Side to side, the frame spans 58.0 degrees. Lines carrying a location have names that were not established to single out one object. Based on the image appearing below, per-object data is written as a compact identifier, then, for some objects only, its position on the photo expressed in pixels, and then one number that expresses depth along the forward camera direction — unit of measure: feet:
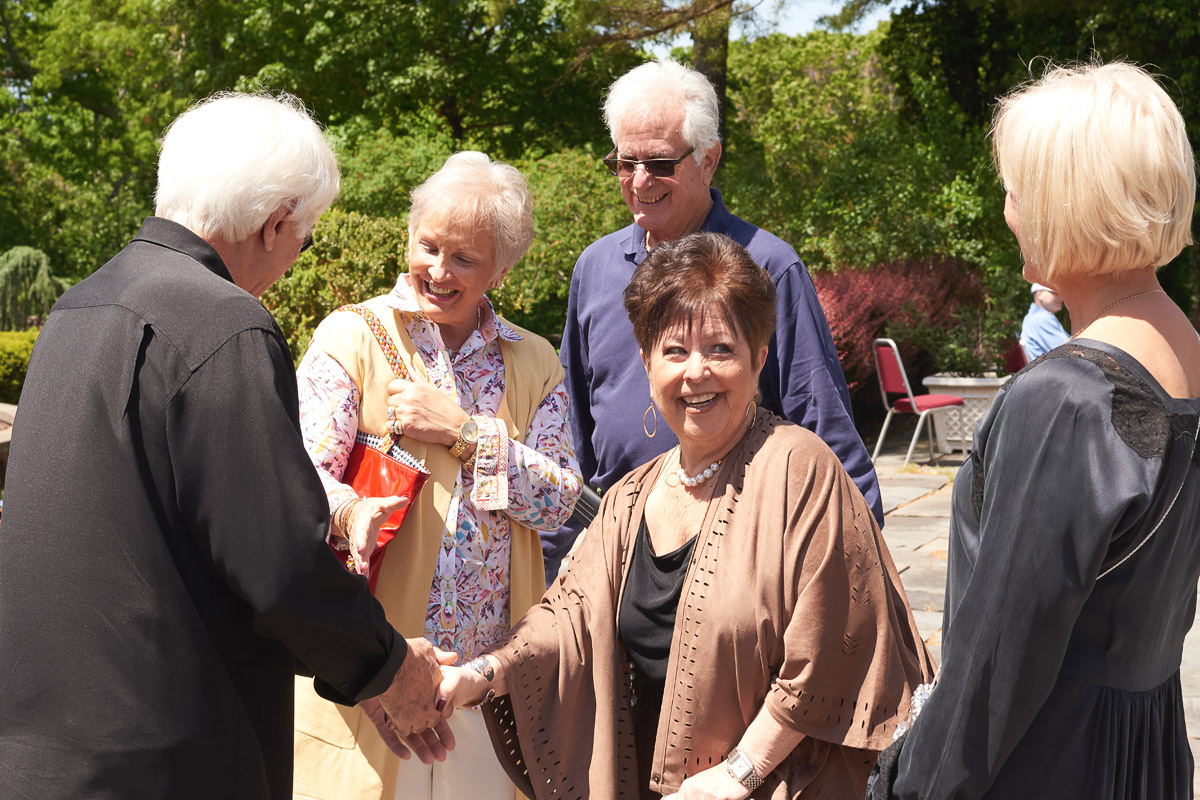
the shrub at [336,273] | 30.01
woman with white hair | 8.73
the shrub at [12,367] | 46.39
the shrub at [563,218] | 37.37
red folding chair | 33.99
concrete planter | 35.53
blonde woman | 4.93
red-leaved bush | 39.17
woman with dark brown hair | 6.97
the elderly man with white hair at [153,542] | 5.70
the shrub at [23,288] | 73.51
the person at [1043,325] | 30.22
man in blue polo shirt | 9.77
